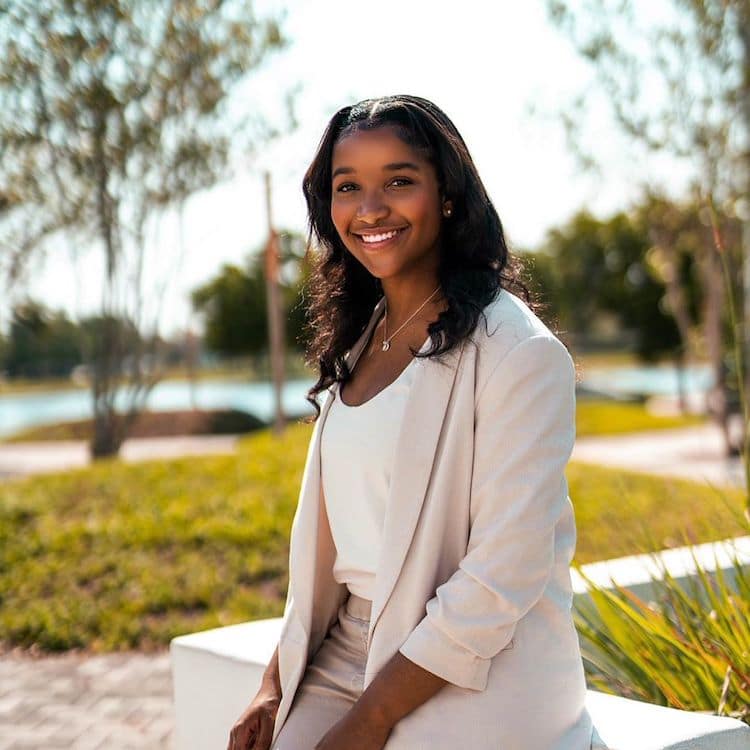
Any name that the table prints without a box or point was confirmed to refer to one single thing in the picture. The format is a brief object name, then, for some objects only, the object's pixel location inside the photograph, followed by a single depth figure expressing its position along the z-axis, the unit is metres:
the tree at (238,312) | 43.19
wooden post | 13.05
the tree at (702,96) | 13.30
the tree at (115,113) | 11.58
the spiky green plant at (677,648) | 2.68
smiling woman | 1.86
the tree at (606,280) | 37.88
